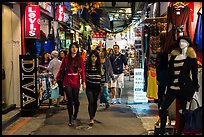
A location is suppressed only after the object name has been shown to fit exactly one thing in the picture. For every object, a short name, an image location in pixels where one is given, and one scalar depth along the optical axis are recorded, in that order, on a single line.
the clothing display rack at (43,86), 14.50
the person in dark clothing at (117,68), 17.54
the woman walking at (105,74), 15.72
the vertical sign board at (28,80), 13.70
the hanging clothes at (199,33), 10.07
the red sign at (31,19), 14.93
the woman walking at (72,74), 12.40
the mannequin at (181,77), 9.44
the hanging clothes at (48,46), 19.68
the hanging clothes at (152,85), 13.53
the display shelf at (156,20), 13.16
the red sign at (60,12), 21.54
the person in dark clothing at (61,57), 17.49
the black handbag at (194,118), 9.24
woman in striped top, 12.45
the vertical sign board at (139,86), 17.28
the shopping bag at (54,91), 15.68
